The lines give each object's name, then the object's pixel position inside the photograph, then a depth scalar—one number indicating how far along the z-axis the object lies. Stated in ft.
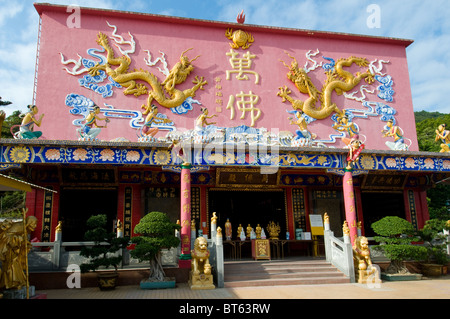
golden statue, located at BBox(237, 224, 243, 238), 39.00
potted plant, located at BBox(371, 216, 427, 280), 31.22
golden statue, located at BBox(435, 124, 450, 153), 38.40
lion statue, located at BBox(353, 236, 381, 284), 29.84
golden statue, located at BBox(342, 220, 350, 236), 31.48
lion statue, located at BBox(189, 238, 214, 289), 27.66
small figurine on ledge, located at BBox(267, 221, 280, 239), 39.93
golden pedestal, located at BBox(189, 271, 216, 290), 27.43
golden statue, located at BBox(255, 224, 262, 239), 38.88
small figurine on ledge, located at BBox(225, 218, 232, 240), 38.74
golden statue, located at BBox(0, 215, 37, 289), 19.29
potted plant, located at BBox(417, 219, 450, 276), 33.68
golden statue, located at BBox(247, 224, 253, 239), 39.11
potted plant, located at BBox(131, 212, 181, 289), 27.50
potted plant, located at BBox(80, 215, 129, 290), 27.32
